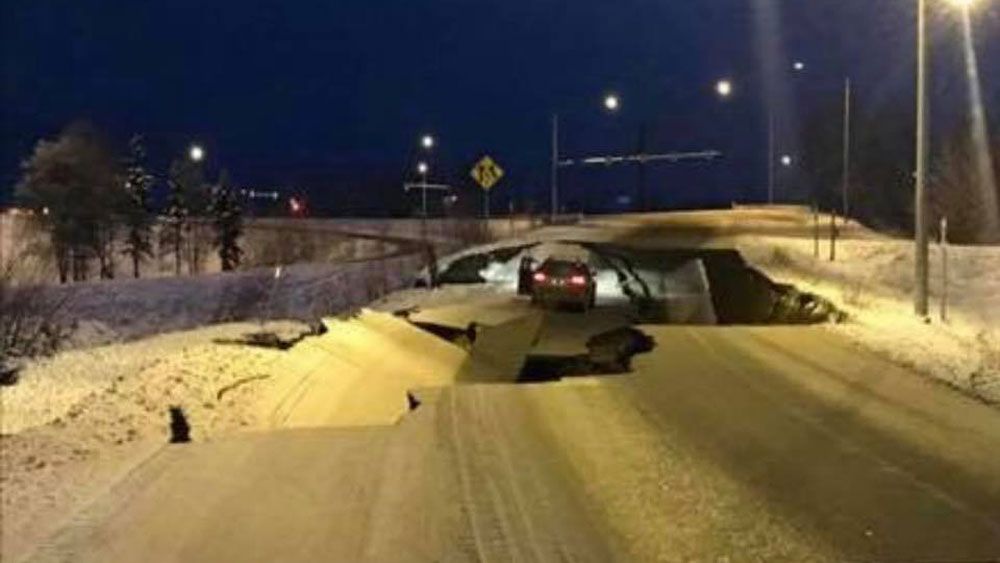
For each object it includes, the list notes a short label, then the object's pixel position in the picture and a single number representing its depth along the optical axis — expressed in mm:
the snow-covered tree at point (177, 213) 141250
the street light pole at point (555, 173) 80188
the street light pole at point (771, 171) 86812
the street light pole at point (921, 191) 29422
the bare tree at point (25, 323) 32094
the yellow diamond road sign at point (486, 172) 62594
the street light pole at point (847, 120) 48062
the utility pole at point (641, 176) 97375
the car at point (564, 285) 36969
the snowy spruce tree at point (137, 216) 136875
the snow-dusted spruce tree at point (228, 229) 121438
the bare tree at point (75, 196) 129375
